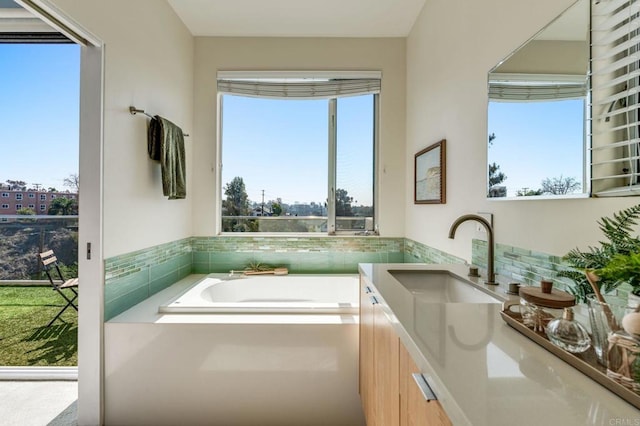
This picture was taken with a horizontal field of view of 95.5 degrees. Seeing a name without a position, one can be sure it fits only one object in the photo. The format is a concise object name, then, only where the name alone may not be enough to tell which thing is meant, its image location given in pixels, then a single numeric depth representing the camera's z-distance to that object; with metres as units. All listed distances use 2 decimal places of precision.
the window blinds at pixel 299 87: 2.78
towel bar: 1.87
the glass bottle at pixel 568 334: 0.63
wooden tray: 0.49
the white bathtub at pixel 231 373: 1.66
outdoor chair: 2.47
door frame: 1.61
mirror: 0.93
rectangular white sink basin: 1.41
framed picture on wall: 1.96
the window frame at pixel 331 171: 2.85
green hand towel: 2.06
